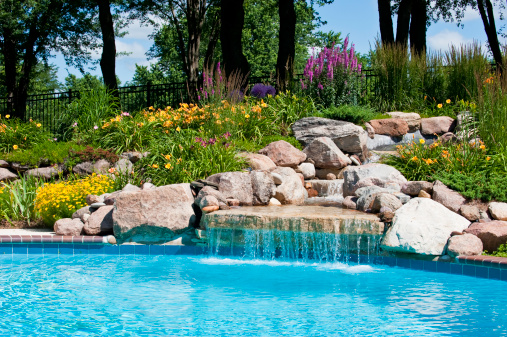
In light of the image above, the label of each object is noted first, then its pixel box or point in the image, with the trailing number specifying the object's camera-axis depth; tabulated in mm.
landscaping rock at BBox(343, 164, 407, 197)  7668
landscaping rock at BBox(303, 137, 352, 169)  8938
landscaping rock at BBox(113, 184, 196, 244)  6867
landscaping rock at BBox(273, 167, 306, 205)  7613
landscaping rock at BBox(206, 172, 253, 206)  7293
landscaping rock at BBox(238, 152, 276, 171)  8375
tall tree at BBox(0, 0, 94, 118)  19641
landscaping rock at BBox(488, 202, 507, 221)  6112
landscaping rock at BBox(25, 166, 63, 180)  9609
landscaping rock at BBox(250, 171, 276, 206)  7391
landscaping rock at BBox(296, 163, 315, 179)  8805
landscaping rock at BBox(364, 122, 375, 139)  10078
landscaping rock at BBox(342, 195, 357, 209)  7113
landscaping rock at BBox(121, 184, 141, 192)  7793
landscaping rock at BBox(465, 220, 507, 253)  5633
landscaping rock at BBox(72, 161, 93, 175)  9258
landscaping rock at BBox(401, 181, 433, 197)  6930
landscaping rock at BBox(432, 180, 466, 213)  6465
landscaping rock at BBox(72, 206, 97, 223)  7417
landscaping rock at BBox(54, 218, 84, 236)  7152
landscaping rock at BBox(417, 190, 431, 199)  6828
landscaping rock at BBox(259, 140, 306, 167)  8844
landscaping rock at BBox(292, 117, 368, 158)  9453
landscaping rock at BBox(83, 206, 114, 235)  7121
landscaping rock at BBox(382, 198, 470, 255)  5820
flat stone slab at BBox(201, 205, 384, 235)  6047
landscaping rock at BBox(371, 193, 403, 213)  6387
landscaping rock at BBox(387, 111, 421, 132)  10258
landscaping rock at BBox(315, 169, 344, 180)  9102
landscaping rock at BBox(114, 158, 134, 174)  8841
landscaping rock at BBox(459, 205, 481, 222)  6230
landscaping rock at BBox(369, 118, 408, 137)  10102
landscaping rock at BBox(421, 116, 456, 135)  9875
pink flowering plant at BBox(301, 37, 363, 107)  10859
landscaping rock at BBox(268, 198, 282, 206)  7484
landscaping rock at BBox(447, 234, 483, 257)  5613
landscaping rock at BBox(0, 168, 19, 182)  9852
